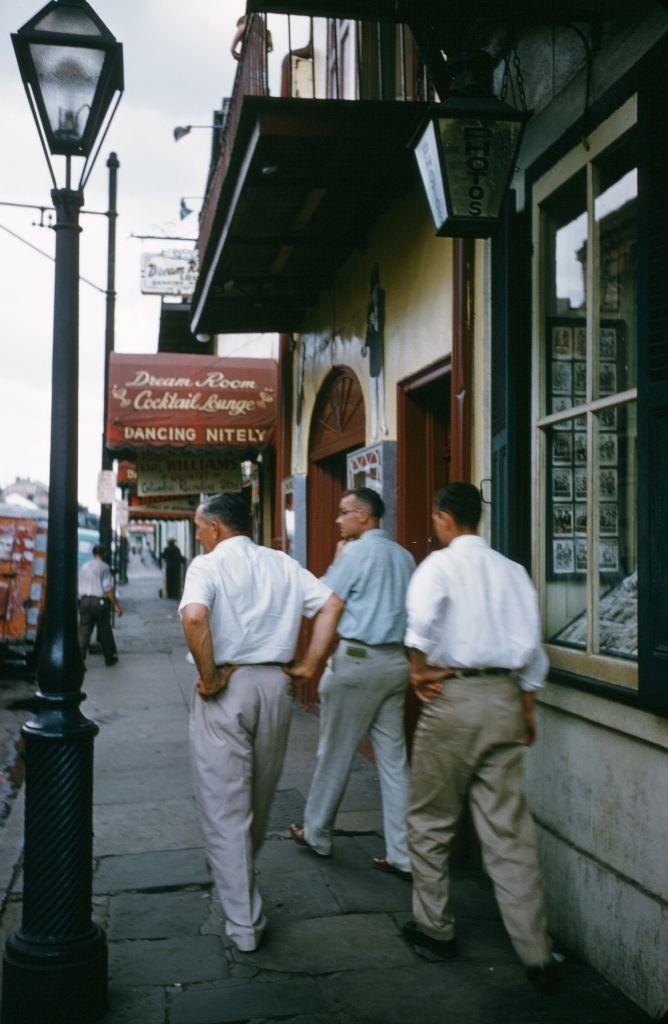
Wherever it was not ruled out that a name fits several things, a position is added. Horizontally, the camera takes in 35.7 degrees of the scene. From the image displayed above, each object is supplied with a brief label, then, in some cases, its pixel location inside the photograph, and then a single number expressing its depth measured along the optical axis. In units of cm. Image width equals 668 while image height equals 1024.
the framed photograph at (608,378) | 430
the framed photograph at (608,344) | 431
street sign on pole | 2002
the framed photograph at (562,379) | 475
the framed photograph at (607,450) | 433
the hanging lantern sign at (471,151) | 445
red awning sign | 1257
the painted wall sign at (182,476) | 1525
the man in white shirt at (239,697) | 429
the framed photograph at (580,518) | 465
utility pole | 2030
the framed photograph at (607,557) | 434
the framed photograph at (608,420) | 433
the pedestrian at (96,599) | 1444
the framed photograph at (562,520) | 475
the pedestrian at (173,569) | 3145
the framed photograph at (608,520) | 432
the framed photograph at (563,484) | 475
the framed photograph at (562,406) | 469
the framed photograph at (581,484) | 465
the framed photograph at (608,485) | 433
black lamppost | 365
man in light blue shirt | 537
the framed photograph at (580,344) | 457
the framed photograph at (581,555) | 461
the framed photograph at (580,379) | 465
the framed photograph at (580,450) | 459
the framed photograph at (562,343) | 471
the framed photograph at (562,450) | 471
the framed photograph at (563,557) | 473
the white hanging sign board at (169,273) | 1847
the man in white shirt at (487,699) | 388
